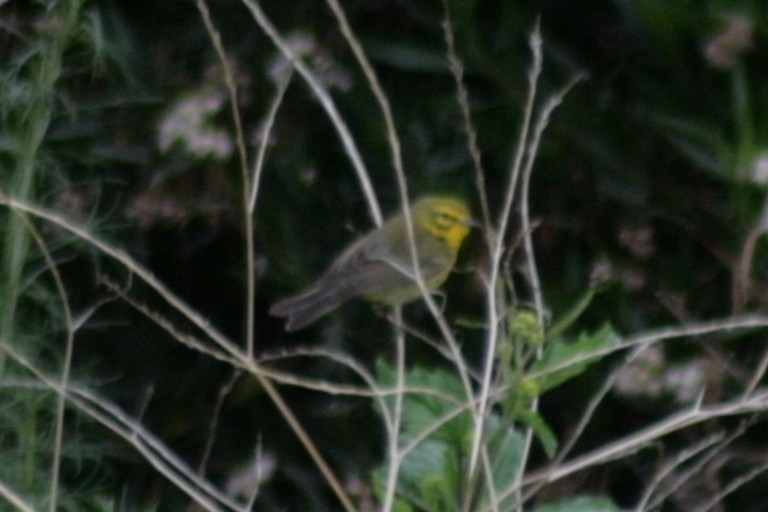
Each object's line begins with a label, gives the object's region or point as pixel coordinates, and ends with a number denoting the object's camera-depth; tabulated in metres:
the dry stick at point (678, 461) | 4.57
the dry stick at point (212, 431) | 5.68
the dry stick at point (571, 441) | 4.48
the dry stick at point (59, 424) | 4.92
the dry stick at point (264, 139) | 4.93
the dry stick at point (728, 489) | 4.82
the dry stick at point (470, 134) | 4.99
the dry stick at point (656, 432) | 4.46
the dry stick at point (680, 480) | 4.67
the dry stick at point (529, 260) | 4.82
